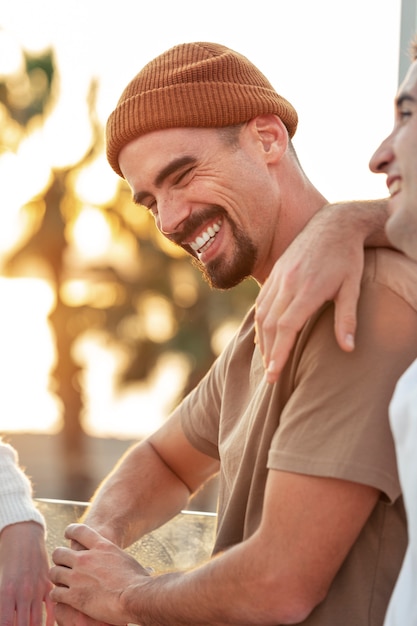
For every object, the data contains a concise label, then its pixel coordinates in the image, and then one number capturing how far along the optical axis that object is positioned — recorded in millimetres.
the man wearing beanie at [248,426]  1576
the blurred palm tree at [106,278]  15039
